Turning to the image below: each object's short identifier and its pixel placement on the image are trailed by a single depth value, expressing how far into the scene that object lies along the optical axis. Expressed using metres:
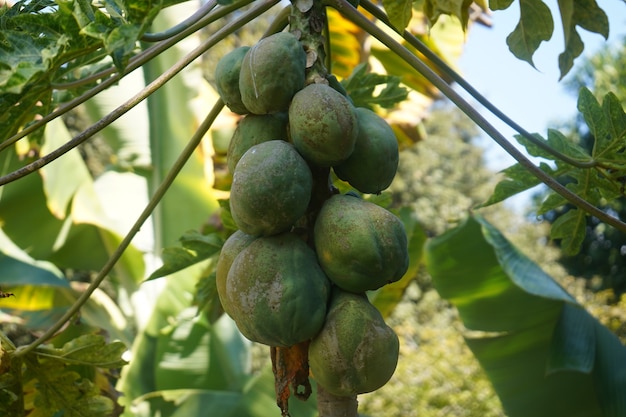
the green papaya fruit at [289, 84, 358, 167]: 1.12
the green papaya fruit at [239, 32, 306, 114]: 1.18
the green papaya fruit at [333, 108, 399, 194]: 1.21
